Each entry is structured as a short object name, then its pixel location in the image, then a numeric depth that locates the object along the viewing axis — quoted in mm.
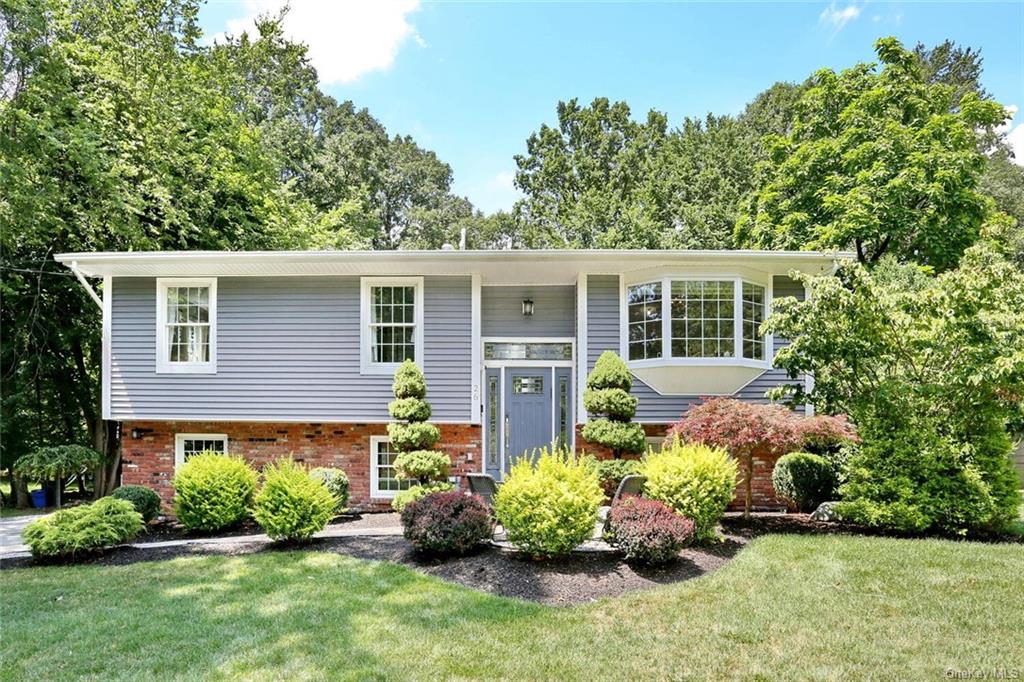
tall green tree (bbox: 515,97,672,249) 21578
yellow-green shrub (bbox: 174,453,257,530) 7238
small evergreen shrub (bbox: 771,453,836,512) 8375
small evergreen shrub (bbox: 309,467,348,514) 8133
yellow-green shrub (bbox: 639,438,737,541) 6145
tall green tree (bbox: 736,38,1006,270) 12734
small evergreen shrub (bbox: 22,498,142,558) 6160
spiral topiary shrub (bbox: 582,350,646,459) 8195
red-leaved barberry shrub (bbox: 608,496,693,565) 5449
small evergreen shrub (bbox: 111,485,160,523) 7758
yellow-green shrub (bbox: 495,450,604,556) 5594
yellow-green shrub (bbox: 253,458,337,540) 6488
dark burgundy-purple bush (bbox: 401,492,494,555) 5832
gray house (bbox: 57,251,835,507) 8906
